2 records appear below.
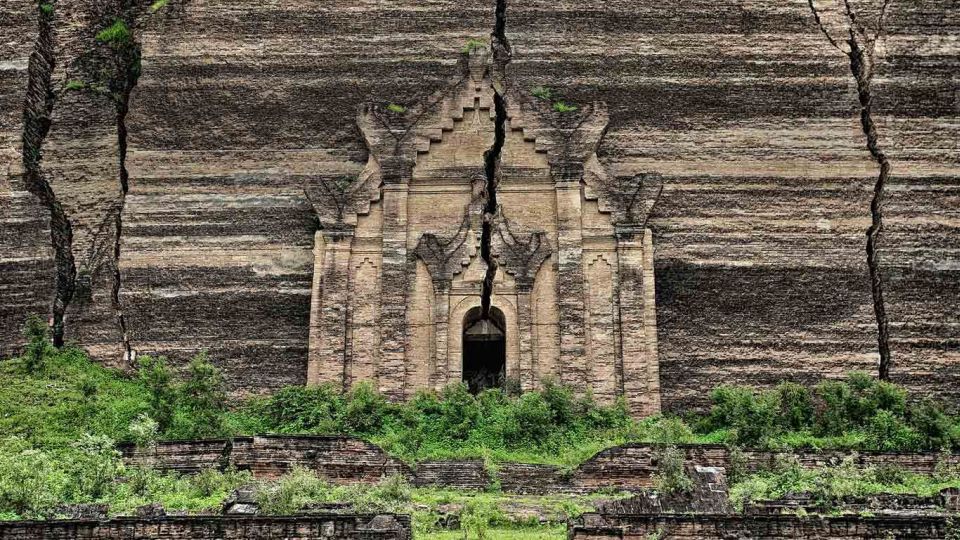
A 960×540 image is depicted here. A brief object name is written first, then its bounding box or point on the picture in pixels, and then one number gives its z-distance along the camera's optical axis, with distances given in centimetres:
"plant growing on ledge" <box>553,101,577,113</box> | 2930
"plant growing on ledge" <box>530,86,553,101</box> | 3003
